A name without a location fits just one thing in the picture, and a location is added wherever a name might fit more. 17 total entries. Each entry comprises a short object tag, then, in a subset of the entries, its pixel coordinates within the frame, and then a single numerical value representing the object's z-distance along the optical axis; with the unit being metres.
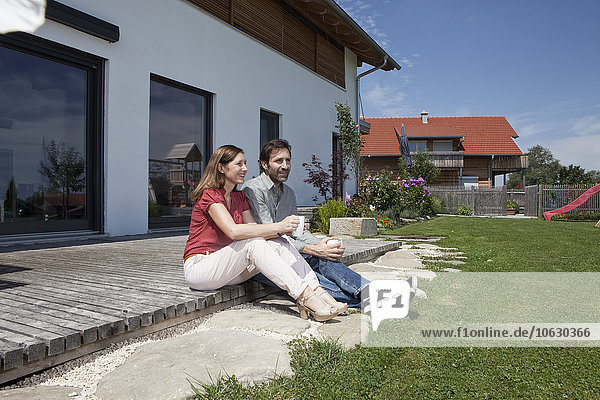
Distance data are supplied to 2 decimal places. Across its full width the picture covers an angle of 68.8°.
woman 2.48
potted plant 24.39
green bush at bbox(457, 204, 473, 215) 21.31
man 2.91
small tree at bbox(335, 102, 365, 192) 10.70
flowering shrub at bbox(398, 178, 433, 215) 12.28
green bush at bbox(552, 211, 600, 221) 16.56
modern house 4.80
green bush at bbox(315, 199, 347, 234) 8.51
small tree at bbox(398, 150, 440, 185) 26.34
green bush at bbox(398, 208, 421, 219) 12.88
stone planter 7.71
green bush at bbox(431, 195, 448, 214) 17.20
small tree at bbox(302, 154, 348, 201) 9.90
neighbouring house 31.30
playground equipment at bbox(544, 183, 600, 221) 16.66
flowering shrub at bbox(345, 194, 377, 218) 9.47
